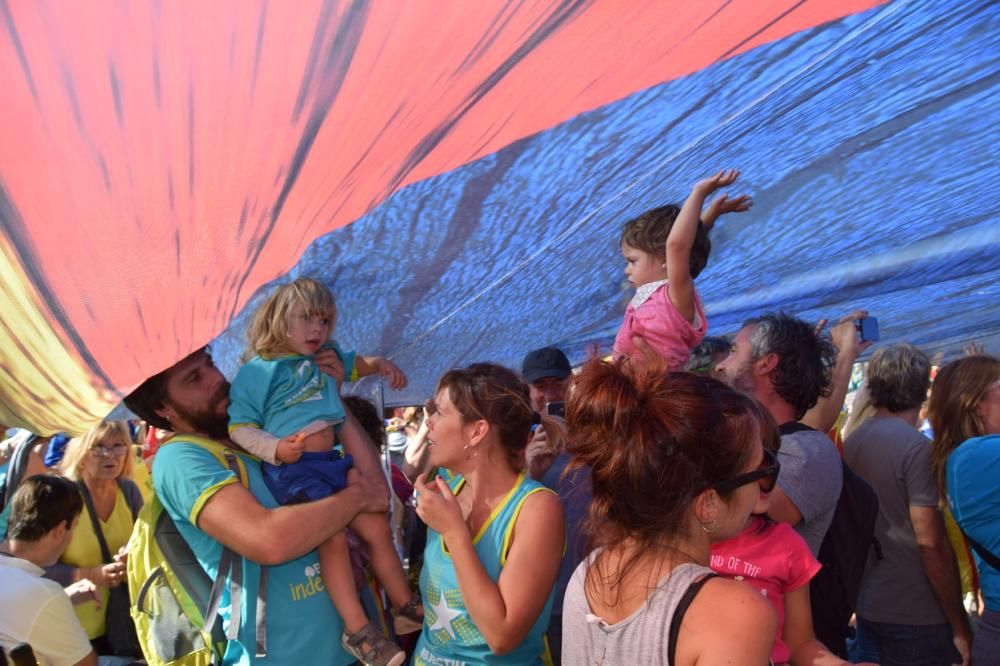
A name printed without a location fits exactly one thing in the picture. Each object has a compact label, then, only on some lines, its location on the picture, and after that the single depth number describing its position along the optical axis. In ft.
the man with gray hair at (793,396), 7.29
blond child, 8.08
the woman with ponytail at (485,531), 6.89
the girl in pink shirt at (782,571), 6.54
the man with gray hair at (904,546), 10.83
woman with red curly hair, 4.99
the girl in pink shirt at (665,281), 7.27
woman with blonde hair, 13.67
